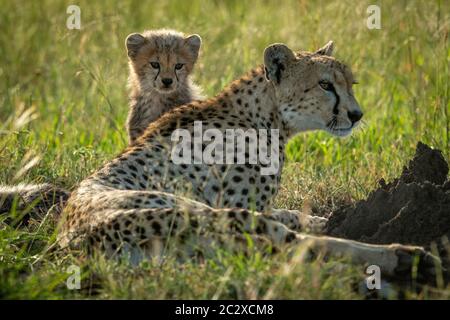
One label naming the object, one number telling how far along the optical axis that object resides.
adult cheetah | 8.59
